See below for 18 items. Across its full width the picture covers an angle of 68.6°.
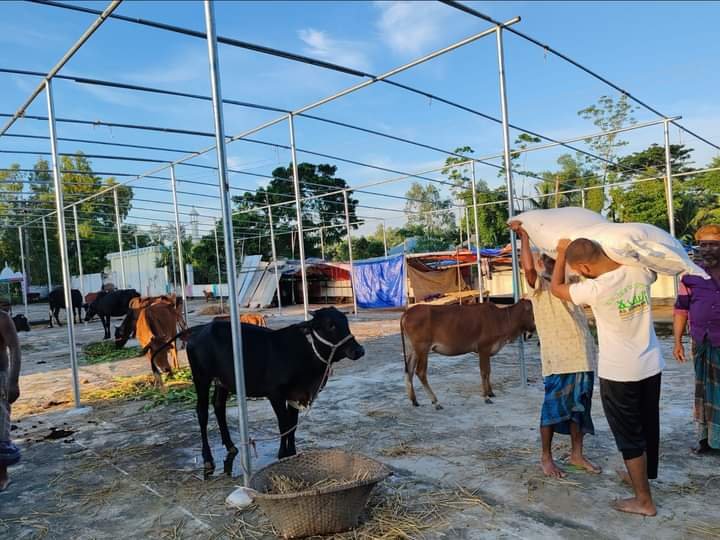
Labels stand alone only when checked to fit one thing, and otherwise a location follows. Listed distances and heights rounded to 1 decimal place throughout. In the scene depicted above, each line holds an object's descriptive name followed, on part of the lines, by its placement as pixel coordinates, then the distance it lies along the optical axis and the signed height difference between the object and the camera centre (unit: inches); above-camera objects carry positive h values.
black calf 172.2 -30.5
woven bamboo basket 121.9 -56.9
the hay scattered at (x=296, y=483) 138.9 -58.8
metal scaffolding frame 146.3 +85.7
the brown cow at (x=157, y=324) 353.4 -32.7
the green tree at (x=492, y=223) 1061.1 +56.3
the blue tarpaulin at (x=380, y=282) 780.6 -34.8
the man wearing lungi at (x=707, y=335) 161.6 -31.6
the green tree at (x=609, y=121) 1272.1 +301.6
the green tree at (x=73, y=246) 1649.9 +122.5
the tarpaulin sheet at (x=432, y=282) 766.5 -40.8
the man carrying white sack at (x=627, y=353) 125.8 -27.1
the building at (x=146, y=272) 1268.5 +12.3
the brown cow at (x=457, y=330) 264.1 -39.0
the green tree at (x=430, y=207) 1552.7 +175.0
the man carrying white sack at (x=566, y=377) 157.3 -40.0
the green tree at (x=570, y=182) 956.0 +130.0
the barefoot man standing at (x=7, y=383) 171.9 -31.8
